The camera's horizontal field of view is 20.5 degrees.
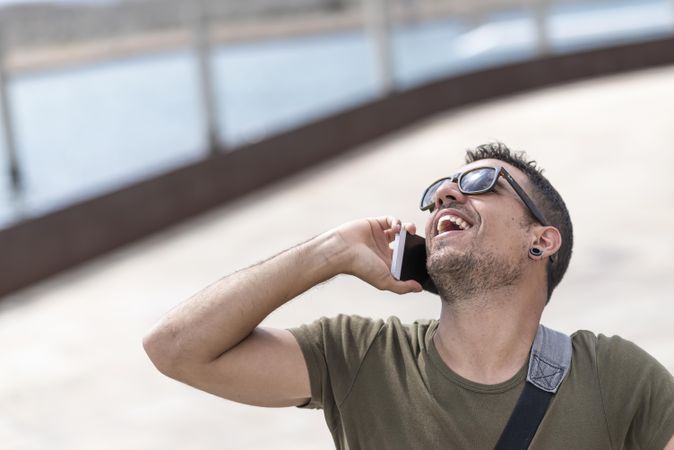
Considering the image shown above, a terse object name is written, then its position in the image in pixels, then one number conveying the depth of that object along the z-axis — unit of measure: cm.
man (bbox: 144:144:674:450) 369
